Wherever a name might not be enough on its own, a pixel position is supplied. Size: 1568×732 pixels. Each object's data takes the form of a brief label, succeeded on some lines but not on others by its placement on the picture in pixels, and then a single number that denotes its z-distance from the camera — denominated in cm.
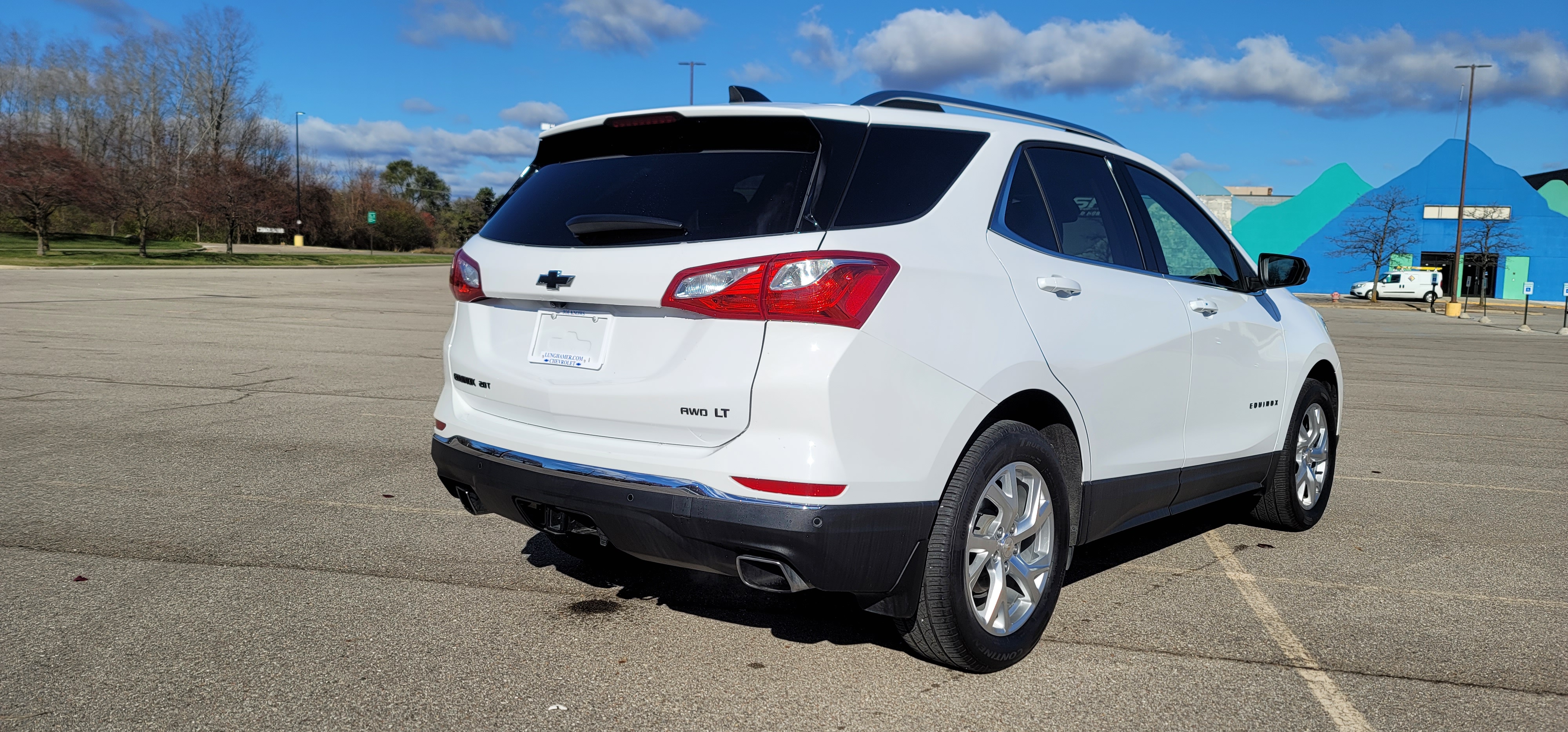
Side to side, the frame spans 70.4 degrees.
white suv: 307
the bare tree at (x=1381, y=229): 5784
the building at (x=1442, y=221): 5878
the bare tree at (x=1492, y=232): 5672
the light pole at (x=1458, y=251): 4075
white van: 5600
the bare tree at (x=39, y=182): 4288
